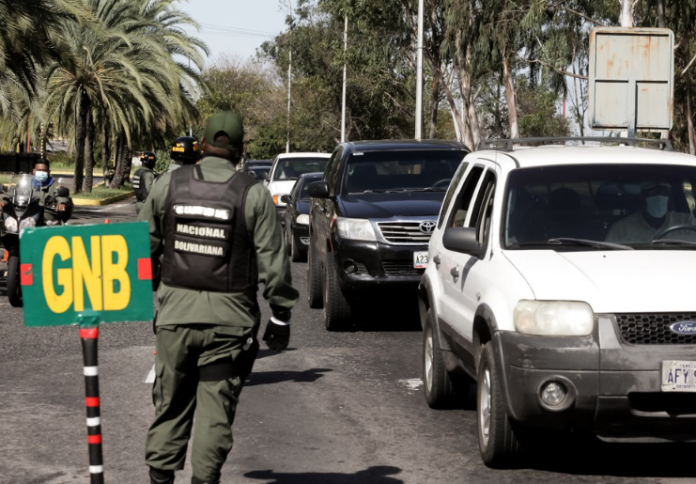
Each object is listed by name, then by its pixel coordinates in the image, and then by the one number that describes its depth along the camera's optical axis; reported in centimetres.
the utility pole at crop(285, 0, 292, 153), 6678
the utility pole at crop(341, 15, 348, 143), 5481
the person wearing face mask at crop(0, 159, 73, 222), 1428
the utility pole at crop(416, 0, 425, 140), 3484
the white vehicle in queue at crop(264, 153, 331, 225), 2508
